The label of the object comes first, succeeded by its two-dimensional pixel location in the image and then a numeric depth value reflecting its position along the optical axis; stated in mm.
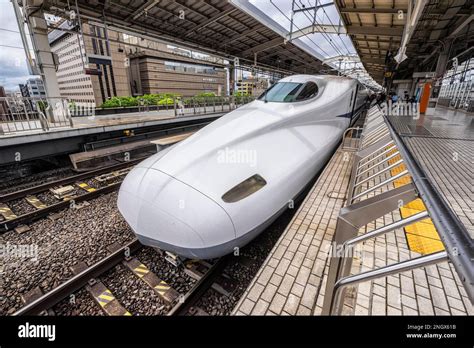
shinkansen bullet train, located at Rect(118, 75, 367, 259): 2869
